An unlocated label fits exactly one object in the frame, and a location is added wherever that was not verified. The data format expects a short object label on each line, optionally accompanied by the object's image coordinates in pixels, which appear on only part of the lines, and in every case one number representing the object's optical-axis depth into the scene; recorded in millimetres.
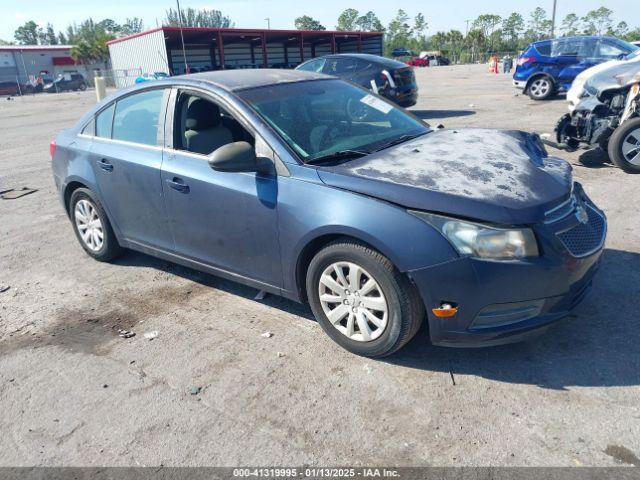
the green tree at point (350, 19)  143375
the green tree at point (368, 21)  141500
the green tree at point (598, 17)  109062
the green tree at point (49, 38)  145050
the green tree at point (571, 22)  112231
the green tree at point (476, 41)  84938
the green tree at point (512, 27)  100875
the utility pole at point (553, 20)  48234
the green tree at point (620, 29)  95975
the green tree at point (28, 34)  144500
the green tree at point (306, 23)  124562
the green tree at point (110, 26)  144925
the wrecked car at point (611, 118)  7141
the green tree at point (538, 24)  104875
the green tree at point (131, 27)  131662
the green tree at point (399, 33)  118206
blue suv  14812
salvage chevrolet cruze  2963
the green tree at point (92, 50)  69562
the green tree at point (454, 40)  89200
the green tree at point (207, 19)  87838
